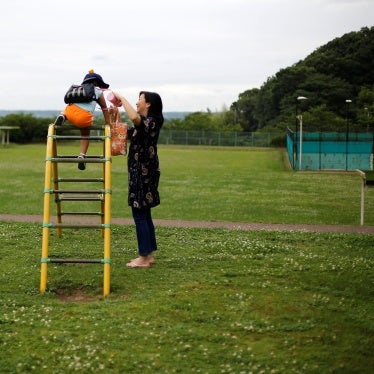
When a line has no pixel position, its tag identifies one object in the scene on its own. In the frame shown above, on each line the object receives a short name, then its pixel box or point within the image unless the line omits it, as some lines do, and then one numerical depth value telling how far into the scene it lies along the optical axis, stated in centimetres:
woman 805
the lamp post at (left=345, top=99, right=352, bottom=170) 3531
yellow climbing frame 746
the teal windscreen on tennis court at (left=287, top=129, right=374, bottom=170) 3649
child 820
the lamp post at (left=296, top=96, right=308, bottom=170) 3457
